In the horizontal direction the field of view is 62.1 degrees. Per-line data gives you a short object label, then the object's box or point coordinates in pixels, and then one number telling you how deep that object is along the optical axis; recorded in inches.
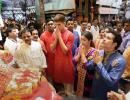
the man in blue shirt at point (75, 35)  74.6
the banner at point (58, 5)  164.5
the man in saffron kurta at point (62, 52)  61.7
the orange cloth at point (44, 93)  21.4
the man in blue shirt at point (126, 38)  76.3
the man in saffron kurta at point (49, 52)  69.2
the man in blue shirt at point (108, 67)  43.8
